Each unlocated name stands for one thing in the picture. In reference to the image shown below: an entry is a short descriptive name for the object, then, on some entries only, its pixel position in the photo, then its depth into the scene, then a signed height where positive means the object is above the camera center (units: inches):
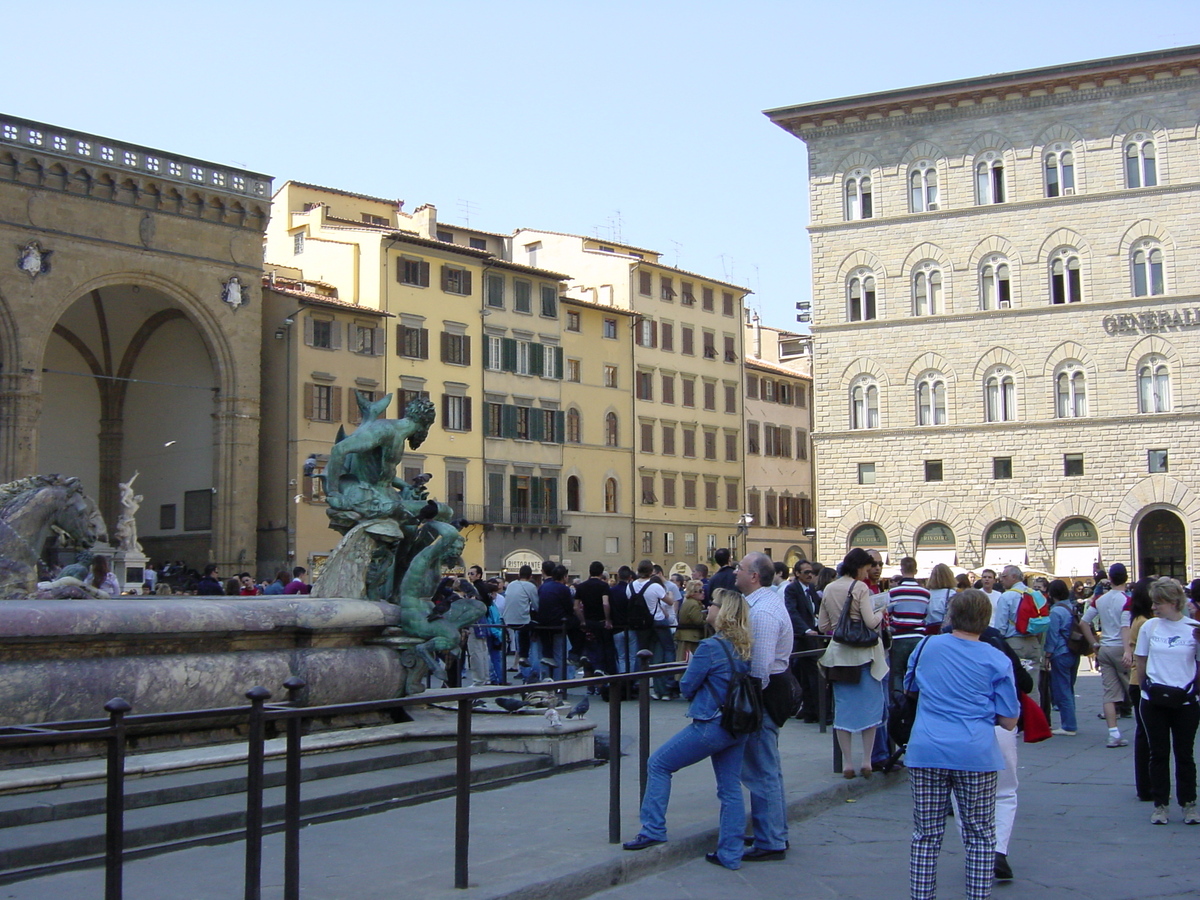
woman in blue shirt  213.5 -29.8
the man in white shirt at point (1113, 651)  450.0 -31.2
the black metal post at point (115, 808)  173.8 -31.9
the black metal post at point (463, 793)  222.1 -38.8
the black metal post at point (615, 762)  259.3 -39.0
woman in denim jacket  252.5 -34.0
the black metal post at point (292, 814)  198.8 -36.9
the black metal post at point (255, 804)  186.5 -34.0
